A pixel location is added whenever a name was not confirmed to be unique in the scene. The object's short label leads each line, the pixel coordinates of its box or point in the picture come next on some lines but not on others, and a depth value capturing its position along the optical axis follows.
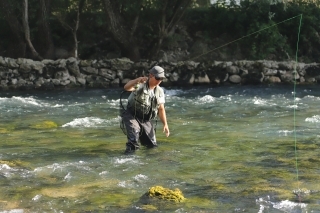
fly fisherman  8.74
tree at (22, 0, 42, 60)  21.61
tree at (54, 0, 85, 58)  22.66
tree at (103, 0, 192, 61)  22.42
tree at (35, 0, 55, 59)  22.89
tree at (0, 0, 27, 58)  22.47
